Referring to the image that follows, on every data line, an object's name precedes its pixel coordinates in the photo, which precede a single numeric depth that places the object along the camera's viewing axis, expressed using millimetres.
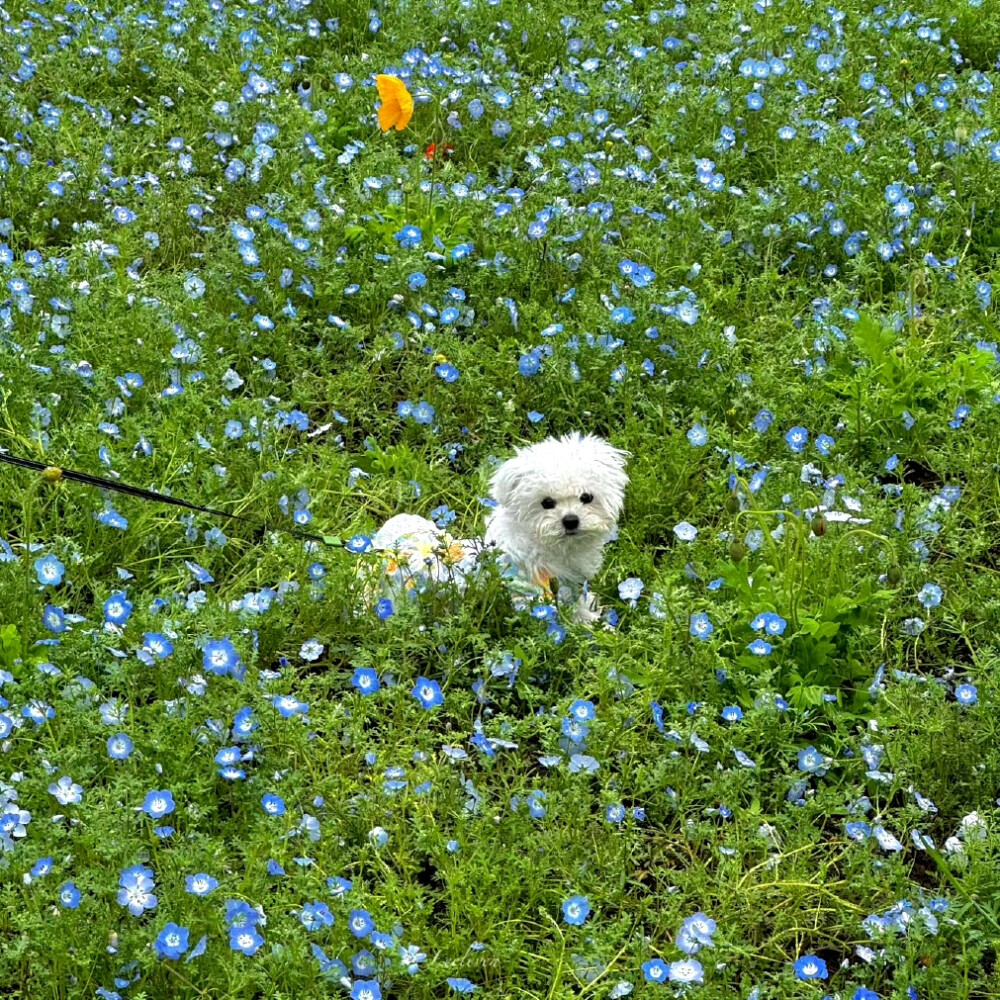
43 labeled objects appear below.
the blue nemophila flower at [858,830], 3590
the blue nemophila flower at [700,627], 4086
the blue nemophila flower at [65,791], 3410
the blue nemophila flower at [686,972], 3199
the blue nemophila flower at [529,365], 5082
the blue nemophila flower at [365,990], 3102
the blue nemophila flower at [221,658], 3764
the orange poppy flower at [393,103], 5965
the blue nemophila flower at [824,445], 4844
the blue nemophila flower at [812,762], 3793
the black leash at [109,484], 3342
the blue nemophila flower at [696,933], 3270
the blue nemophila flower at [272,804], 3502
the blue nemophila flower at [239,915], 3145
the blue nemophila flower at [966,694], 3908
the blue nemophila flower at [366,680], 3807
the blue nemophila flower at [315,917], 3170
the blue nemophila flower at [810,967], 3258
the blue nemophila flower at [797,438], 4879
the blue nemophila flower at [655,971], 3180
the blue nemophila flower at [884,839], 3537
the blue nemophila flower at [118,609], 3961
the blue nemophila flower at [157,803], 3381
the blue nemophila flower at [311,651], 4021
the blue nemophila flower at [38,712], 3586
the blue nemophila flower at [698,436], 4855
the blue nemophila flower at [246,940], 3148
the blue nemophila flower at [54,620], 3889
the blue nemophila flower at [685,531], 4418
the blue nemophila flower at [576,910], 3348
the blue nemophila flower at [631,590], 4316
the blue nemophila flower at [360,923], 3211
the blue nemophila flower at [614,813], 3553
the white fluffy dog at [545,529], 4215
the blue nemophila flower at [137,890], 3176
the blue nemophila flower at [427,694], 3865
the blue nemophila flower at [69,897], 3078
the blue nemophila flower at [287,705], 3730
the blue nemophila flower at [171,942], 3066
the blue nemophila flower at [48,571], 4023
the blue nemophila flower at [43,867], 3201
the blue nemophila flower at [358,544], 4258
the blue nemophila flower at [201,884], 3160
